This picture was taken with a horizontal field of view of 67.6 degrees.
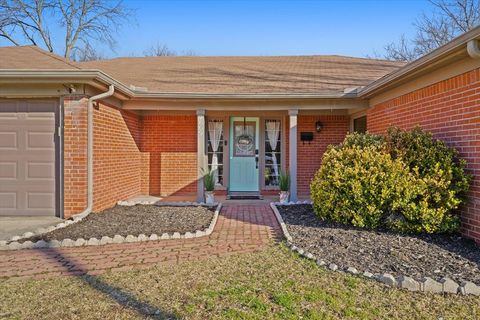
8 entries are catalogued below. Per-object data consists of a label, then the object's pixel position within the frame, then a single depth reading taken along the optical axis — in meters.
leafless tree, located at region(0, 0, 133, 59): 20.59
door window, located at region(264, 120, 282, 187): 9.84
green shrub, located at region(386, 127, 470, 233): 4.89
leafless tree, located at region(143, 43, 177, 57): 30.18
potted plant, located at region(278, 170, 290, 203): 8.19
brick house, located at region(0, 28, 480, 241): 5.57
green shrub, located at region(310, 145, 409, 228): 5.21
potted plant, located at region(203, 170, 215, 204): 8.20
